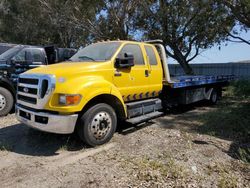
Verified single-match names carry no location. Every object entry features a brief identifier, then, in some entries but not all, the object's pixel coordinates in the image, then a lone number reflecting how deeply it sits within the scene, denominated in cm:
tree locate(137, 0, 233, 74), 1041
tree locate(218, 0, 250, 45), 833
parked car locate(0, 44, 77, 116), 588
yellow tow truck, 360
